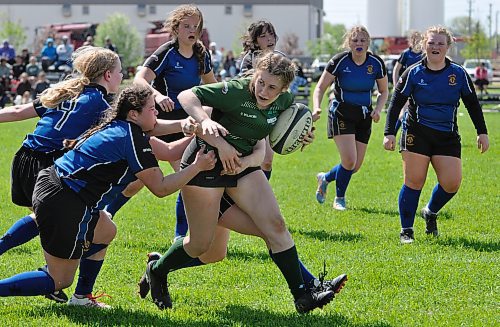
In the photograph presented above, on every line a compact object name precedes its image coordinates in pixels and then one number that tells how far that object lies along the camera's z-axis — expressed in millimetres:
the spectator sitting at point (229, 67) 31680
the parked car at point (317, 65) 46862
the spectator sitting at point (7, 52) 33325
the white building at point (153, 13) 88625
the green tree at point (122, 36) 63012
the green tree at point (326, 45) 67125
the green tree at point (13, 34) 68500
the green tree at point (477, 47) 61062
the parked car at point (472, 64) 50419
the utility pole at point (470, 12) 81644
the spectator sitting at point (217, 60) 36422
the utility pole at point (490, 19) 76131
